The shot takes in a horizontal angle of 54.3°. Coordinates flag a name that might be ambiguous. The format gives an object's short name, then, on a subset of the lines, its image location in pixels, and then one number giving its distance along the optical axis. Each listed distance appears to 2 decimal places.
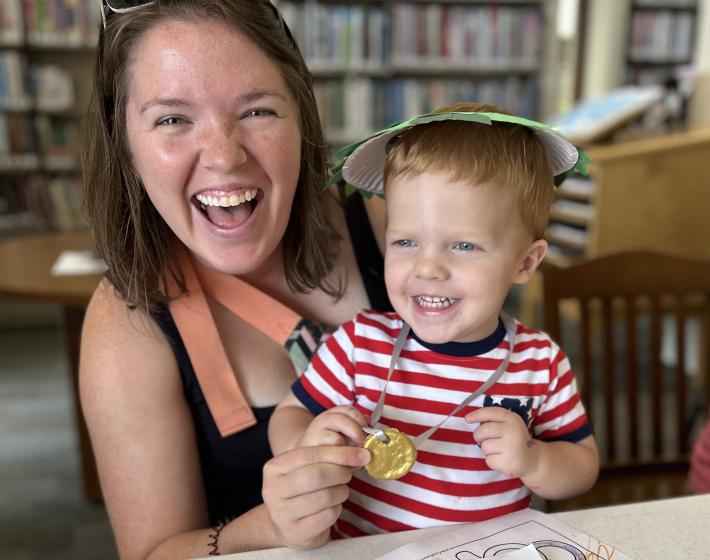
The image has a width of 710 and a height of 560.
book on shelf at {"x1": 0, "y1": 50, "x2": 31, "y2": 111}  4.27
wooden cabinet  3.11
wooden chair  1.57
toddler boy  0.92
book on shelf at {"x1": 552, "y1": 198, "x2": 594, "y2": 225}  3.29
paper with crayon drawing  0.81
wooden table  2.13
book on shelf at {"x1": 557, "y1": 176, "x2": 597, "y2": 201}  3.25
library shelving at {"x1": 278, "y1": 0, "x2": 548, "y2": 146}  4.68
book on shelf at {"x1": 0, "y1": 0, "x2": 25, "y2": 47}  4.20
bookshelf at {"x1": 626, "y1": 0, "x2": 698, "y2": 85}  5.18
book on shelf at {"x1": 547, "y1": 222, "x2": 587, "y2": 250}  3.36
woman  0.99
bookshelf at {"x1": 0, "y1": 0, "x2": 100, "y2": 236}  4.30
